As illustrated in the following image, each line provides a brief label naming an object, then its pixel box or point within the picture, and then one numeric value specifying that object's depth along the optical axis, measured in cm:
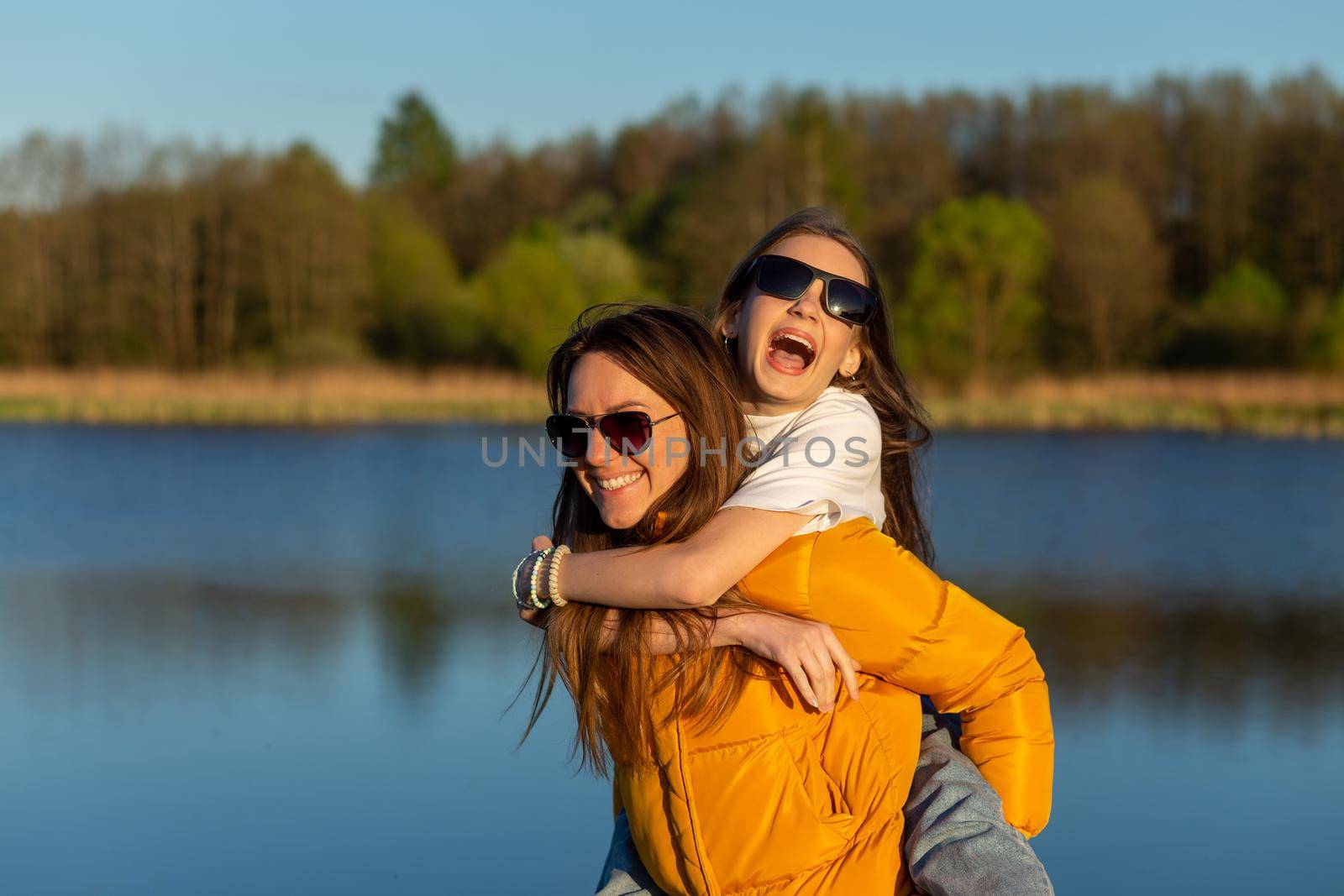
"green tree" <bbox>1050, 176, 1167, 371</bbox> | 4478
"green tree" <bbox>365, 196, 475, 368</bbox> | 4425
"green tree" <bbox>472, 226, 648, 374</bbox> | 4144
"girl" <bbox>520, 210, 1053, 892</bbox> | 207
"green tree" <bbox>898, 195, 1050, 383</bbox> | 4253
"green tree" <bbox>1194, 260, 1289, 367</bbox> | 3978
